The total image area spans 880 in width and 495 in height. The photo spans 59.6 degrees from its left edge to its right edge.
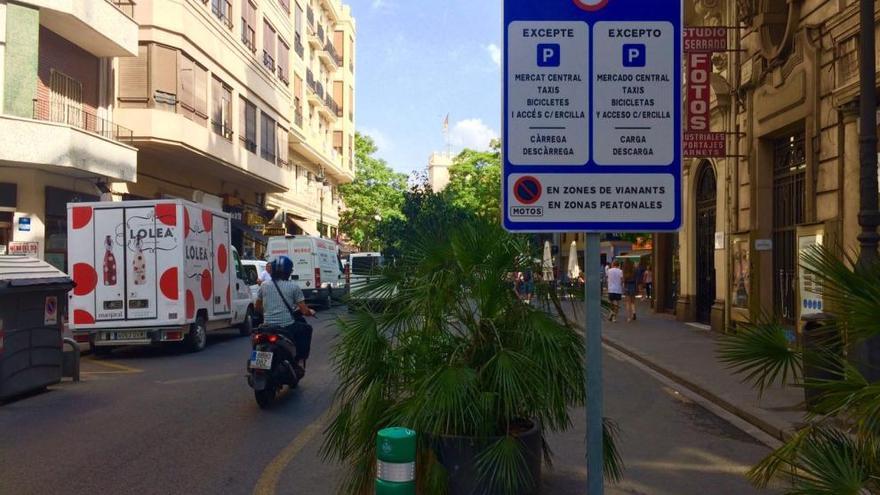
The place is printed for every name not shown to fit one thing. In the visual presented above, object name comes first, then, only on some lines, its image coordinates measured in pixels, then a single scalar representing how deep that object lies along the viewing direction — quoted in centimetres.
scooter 886
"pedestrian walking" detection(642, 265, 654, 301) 3208
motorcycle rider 934
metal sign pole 325
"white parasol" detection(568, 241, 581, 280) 3231
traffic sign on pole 330
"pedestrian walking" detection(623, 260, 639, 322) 2189
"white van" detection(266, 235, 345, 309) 2672
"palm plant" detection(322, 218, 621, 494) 472
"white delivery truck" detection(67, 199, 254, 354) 1385
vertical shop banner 1683
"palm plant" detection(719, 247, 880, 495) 348
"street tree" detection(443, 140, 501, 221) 6209
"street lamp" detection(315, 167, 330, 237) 4912
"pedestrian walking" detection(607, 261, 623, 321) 2188
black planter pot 463
